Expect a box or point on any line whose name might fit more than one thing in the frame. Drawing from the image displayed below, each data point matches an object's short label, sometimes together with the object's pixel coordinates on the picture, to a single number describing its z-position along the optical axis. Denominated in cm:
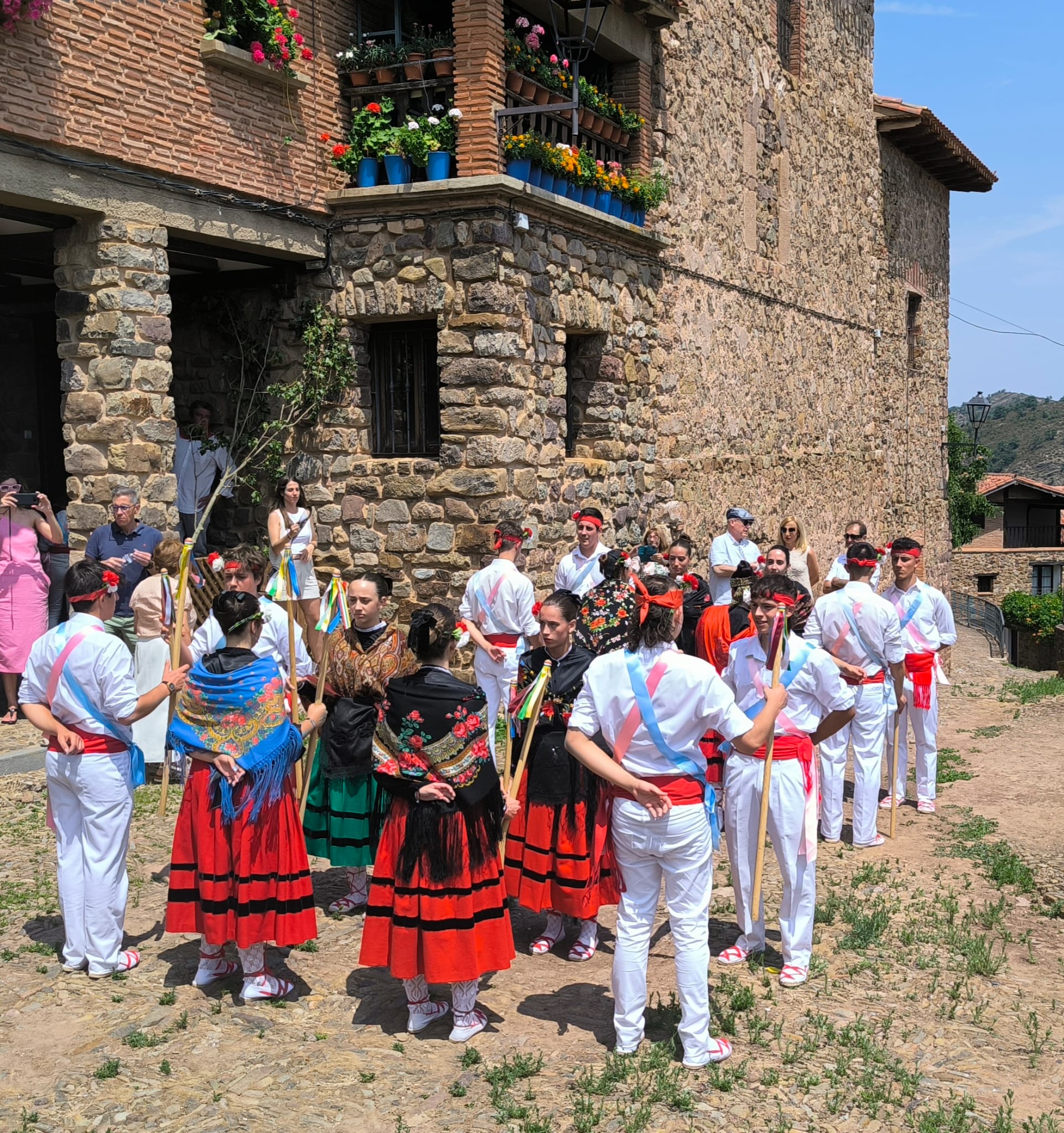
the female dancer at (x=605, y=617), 549
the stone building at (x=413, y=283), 873
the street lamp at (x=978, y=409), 2458
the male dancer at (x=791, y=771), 526
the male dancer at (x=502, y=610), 802
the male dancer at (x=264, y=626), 586
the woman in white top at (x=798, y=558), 923
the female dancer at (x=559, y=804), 541
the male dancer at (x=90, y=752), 507
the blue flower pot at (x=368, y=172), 1021
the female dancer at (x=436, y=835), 458
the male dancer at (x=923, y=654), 830
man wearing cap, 986
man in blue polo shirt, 829
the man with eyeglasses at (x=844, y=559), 841
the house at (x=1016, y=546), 3856
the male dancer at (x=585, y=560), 883
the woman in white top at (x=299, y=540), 941
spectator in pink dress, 873
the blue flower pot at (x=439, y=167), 985
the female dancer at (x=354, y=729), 552
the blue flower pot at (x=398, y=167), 1003
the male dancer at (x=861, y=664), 736
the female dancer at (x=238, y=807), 482
